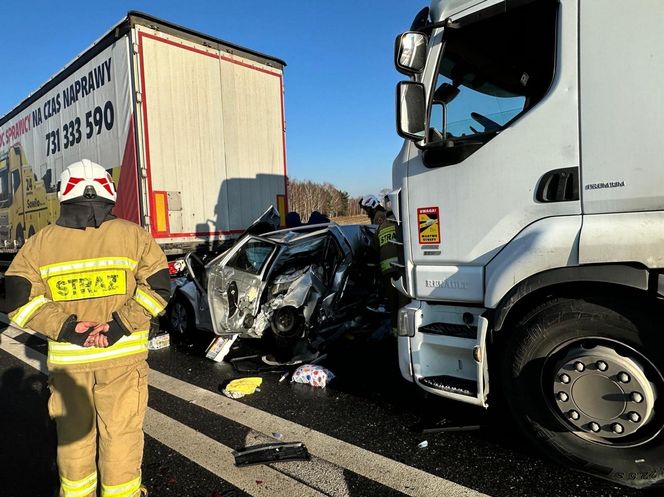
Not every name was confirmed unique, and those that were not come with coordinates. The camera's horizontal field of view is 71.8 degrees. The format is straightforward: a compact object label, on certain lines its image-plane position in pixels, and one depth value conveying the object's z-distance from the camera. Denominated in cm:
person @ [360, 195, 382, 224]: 689
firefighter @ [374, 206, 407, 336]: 466
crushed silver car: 538
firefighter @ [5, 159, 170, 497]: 217
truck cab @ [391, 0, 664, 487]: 227
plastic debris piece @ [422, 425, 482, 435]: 317
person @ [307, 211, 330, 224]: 745
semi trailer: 635
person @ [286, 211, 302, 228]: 776
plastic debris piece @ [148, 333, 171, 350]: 581
